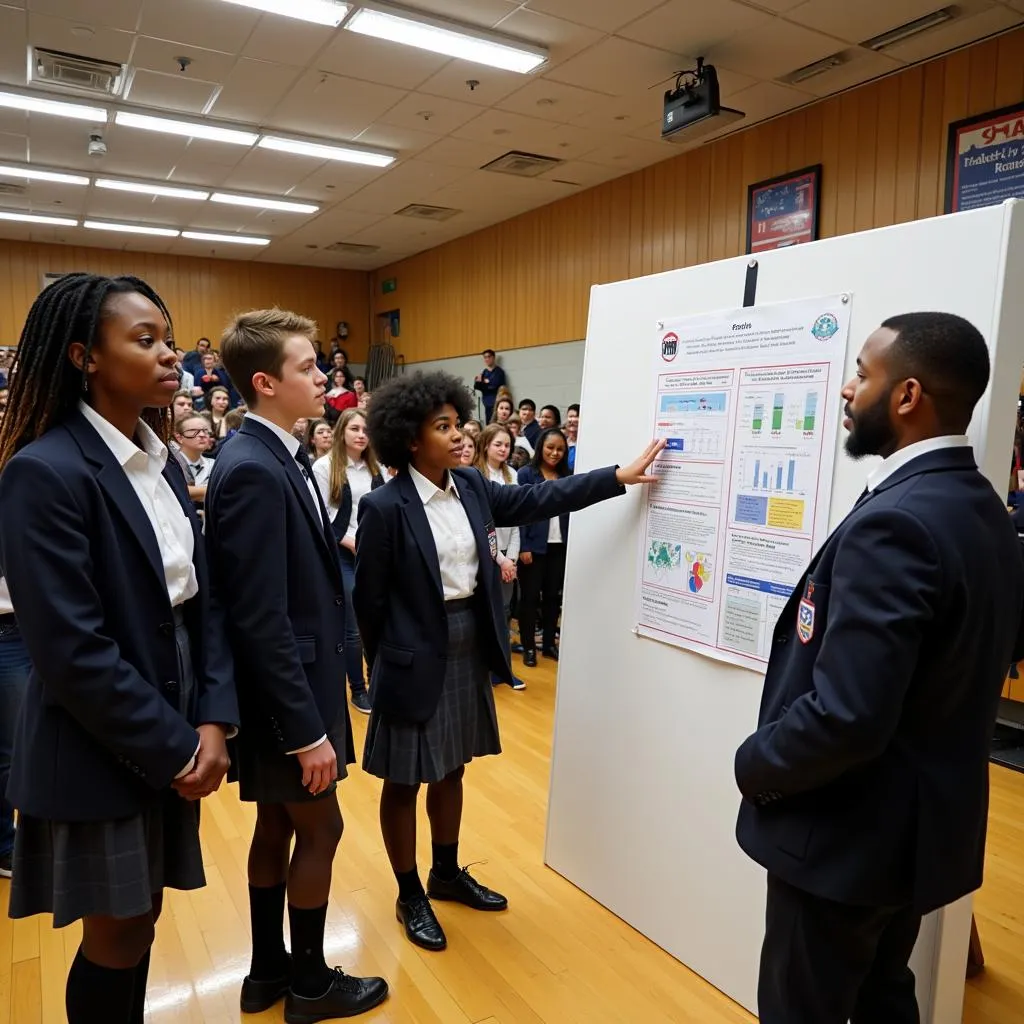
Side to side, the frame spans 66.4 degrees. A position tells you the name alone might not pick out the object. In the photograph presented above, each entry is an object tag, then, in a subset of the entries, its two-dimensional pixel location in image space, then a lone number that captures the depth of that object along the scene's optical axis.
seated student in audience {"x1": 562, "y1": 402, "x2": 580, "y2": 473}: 7.51
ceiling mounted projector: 5.53
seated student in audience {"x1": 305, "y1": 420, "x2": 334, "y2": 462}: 5.19
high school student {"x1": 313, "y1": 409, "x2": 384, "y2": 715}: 4.20
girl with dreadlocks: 1.27
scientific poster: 1.86
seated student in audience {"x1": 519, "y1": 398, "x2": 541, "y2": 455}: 8.09
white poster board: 1.61
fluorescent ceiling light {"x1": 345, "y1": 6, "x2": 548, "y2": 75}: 5.12
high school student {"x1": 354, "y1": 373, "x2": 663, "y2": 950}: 2.19
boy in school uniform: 1.68
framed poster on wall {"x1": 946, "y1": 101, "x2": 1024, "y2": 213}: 5.21
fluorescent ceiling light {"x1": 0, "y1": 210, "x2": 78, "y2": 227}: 10.11
